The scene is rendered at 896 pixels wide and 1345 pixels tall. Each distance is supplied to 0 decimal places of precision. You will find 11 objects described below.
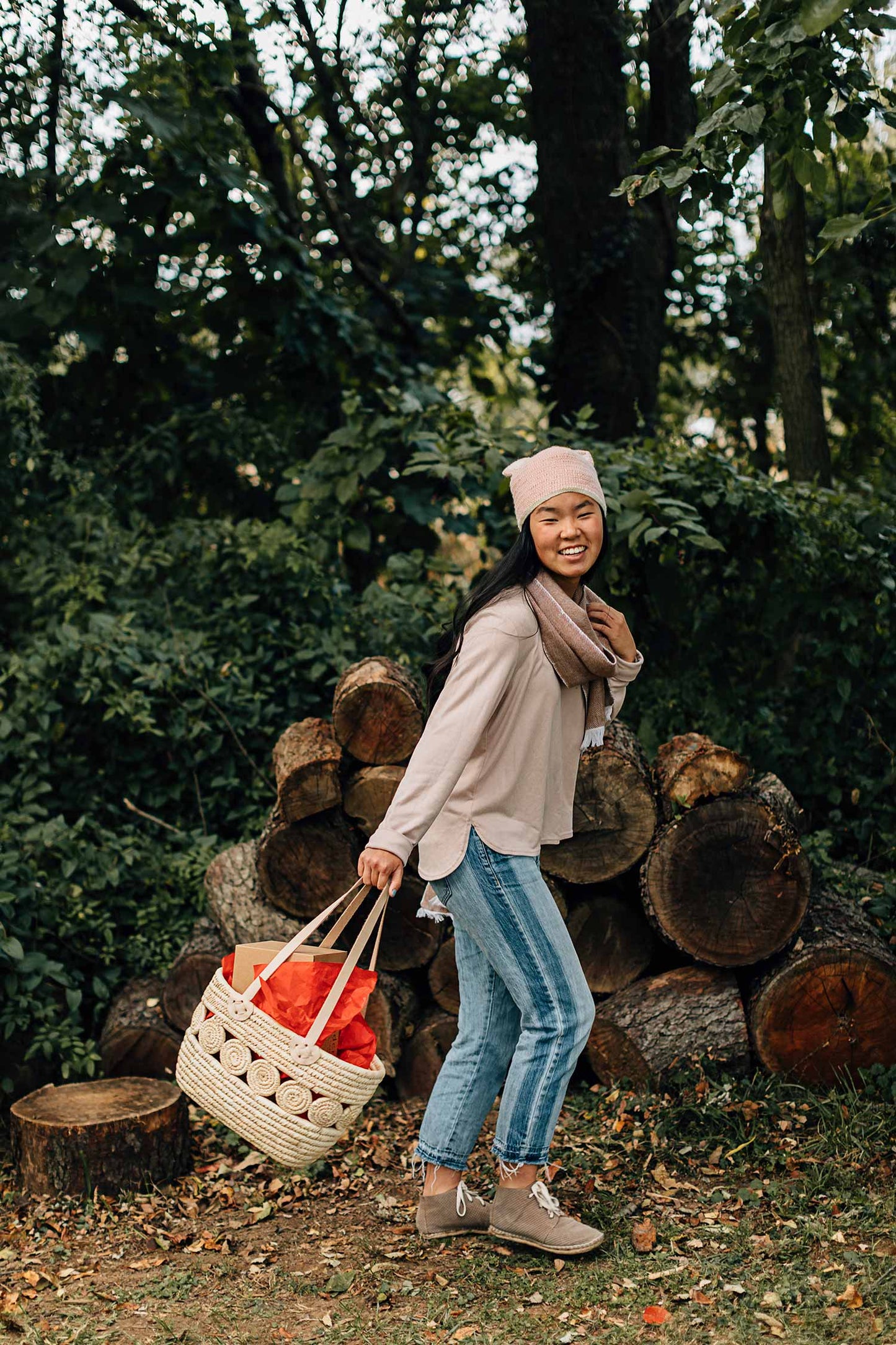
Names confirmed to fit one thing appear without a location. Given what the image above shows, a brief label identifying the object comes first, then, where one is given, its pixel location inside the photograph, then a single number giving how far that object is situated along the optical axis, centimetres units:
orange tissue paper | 284
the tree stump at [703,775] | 381
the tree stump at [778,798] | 385
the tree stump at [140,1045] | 416
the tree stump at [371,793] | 400
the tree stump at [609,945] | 403
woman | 280
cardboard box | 292
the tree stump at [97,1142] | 354
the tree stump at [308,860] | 408
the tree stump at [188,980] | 418
